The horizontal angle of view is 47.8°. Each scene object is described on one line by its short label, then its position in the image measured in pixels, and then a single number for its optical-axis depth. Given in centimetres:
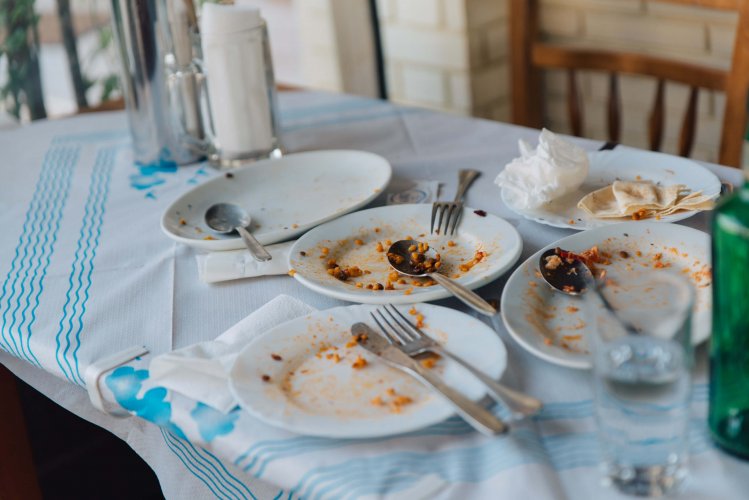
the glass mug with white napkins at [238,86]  117
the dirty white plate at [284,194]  103
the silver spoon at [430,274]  78
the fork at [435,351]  62
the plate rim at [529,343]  68
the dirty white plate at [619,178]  95
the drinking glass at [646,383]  54
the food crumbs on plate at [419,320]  76
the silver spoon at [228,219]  103
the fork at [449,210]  97
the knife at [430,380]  61
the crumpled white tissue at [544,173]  97
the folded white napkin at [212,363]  72
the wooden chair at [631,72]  134
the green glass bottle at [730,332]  55
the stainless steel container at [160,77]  121
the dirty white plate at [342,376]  64
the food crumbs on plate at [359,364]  72
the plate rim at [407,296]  81
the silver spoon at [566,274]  80
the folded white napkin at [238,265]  92
